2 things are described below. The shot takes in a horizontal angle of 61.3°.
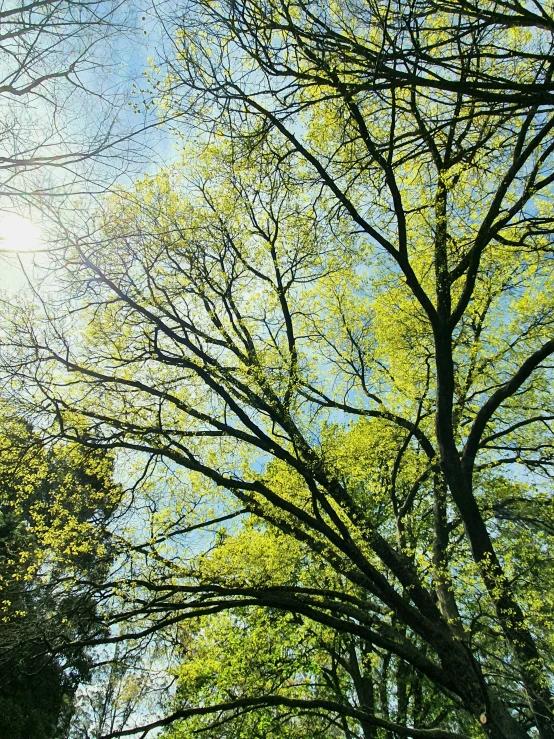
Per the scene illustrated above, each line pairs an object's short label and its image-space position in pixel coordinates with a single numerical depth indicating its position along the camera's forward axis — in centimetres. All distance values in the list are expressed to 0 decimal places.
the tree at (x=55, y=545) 613
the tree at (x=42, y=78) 300
